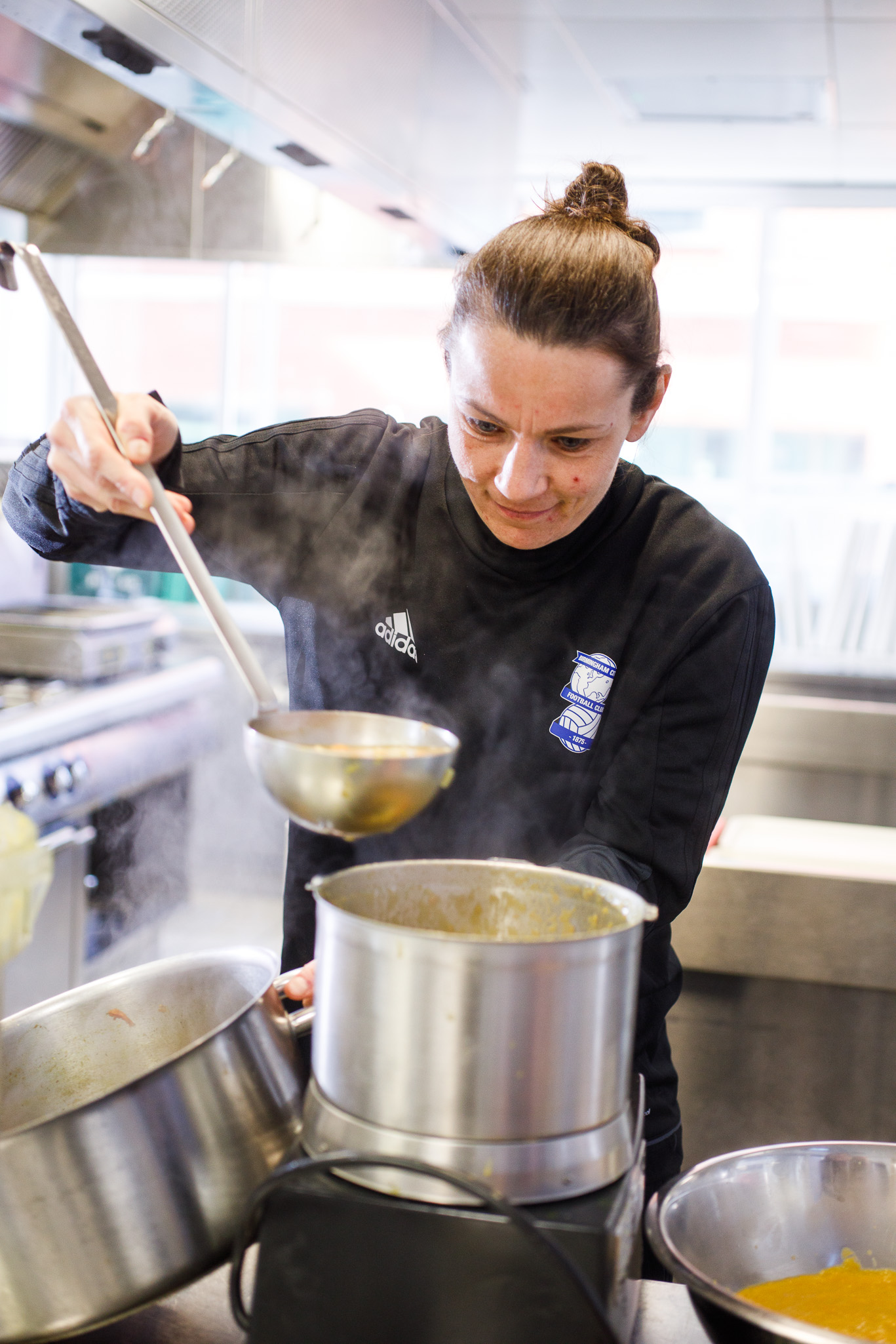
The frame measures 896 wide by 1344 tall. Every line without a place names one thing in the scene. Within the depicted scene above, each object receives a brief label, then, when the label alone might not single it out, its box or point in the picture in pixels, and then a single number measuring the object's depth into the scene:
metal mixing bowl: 0.88
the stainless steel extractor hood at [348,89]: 1.56
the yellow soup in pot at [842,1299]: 0.84
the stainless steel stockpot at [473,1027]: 0.65
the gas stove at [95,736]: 2.61
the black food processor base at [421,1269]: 0.66
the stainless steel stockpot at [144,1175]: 0.68
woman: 1.10
